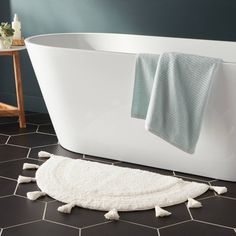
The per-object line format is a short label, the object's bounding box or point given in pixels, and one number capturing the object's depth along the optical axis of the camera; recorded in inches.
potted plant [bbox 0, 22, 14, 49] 128.8
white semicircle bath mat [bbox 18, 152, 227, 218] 91.2
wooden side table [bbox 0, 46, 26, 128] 130.0
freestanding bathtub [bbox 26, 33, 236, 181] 94.9
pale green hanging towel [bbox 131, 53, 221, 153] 90.9
